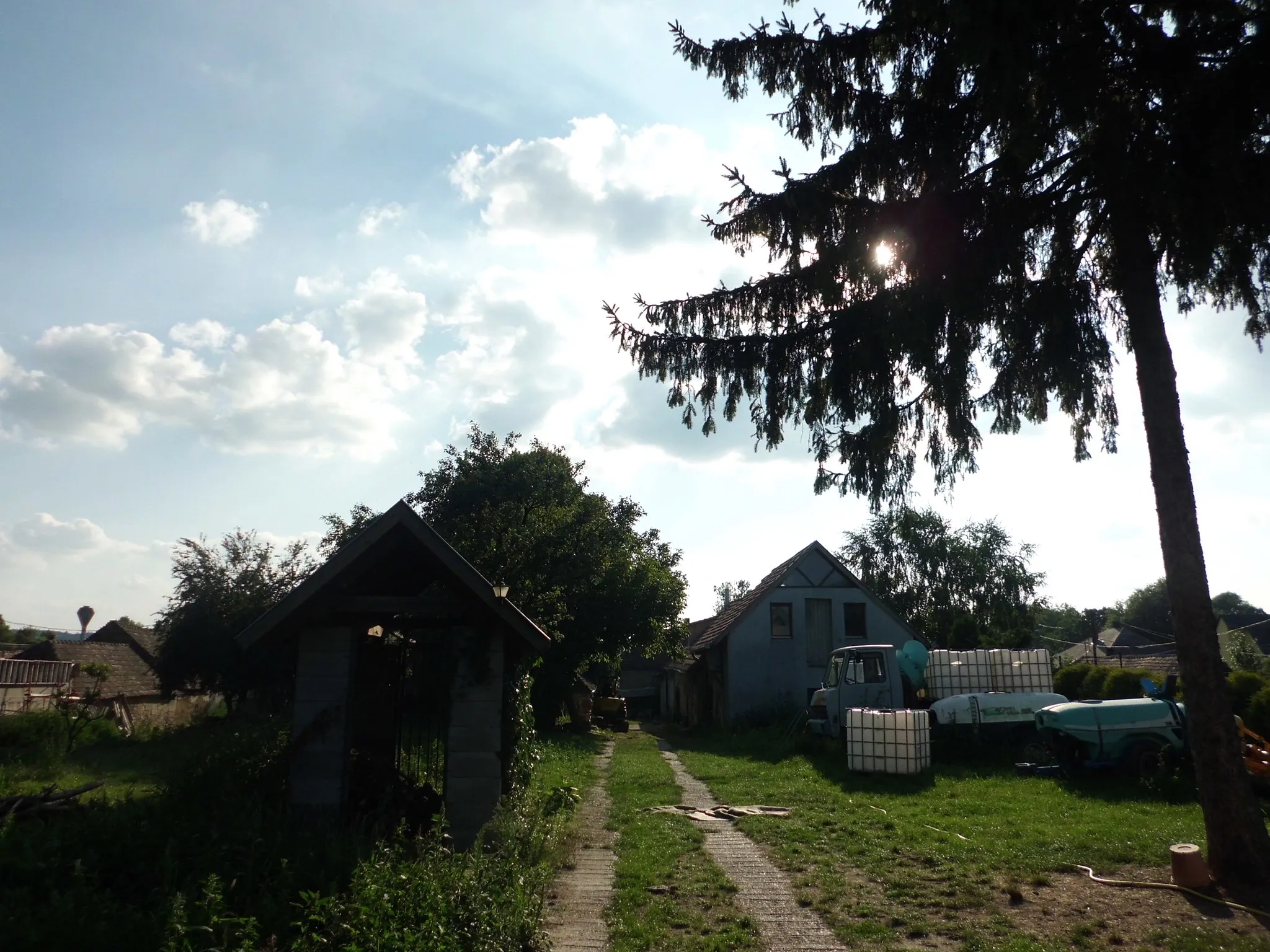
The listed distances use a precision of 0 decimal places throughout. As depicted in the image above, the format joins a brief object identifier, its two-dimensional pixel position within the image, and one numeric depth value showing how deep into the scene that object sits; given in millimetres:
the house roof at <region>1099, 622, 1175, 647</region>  77062
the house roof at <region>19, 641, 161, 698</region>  38938
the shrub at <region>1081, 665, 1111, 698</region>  21938
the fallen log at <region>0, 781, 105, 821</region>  8219
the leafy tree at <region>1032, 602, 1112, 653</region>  96625
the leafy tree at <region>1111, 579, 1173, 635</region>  101312
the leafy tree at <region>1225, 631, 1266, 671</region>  33906
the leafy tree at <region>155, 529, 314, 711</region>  27453
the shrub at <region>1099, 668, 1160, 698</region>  19953
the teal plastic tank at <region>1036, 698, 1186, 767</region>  15180
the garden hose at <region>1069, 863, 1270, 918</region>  7555
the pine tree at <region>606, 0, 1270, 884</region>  8211
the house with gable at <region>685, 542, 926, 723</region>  32375
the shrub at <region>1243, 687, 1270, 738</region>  15250
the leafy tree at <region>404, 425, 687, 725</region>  28672
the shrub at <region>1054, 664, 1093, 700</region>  23203
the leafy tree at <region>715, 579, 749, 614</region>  123062
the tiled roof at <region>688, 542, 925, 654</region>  32875
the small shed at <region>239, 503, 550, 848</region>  8922
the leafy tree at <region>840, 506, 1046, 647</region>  54562
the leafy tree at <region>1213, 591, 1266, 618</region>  104062
